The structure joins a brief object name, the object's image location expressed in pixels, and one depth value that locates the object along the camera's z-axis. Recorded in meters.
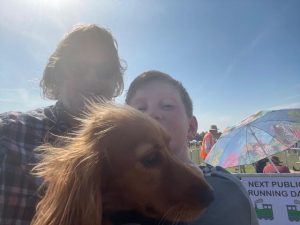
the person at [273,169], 4.61
